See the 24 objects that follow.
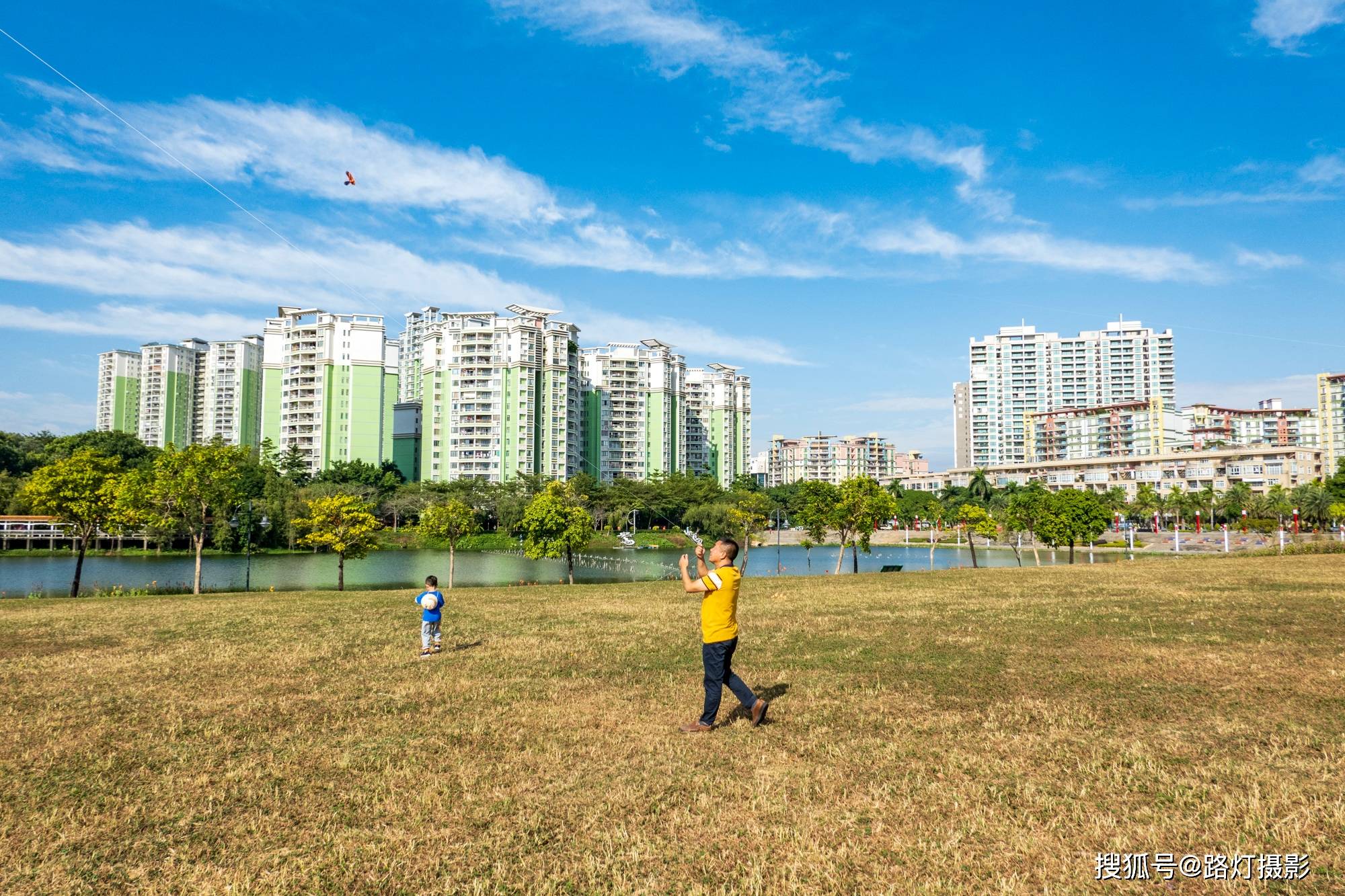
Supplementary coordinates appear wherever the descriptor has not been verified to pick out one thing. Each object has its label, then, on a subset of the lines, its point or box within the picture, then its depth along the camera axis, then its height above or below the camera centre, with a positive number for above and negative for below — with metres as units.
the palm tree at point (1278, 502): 111.31 -0.06
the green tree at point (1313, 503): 109.06 -0.14
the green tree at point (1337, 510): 101.00 -1.05
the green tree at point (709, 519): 100.88 -2.44
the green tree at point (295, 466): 104.25 +4.29
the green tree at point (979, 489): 134.75 +2.07
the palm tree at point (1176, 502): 122.31 -0.10
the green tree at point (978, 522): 60.34 -1.63
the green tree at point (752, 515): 53.97 -1.04
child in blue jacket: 13.90 -2.14
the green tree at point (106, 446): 101.56 +6.92
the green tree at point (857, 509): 48.94 -0.51
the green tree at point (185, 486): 33.50 +0.52
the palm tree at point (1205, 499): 121.19 +0.41
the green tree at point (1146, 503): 127.12 -0.34
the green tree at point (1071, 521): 58.00 -1.44
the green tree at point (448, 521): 49.50 -1.37
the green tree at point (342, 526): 43.50 -1.51
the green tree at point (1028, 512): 60.19 -0.82
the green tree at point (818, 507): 49.81 -0.41
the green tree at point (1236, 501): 119.38 +0.03
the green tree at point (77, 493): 31.44 +0.22
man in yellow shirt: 8.98 -1.54
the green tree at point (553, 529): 44.47 -1.65
